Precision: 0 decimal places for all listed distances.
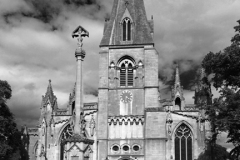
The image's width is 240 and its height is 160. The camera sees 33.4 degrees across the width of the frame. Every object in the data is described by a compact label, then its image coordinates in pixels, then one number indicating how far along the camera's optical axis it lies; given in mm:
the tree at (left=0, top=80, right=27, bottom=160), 34969
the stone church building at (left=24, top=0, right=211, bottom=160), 44312
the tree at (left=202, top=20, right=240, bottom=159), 23209
